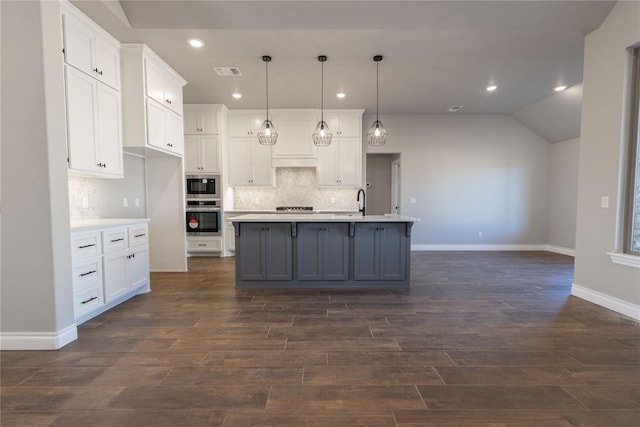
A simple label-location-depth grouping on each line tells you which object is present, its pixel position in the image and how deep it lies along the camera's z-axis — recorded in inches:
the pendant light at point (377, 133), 146.6
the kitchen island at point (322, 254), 152.3
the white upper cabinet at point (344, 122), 239.6
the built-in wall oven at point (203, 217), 229.8
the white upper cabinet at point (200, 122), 226.8
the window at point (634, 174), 114.3
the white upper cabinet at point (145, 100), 139.3
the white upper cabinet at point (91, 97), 108.1
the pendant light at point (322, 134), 150.9
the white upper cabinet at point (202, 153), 228.2
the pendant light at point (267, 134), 148.9
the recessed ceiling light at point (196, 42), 130.7
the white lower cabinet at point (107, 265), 105.3
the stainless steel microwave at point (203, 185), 230.2
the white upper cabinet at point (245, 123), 240.1
